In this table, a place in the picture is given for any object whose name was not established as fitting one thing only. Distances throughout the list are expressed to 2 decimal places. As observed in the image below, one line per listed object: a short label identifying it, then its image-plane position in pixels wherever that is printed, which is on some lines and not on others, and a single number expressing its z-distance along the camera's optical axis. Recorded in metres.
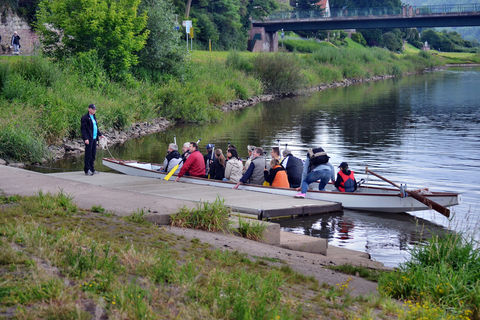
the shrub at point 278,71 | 50.34
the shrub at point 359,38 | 116.75
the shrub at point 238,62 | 48.62
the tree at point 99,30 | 34.16
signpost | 48.68
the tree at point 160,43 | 38.81
